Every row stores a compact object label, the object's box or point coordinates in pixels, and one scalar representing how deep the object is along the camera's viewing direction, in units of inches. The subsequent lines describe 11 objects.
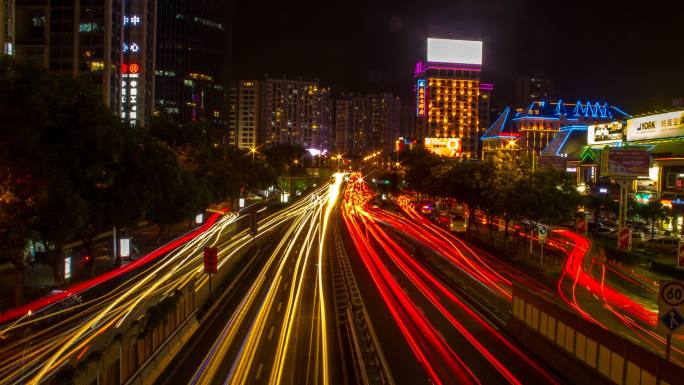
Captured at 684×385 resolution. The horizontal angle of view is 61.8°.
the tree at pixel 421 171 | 2862.9
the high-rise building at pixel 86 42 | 3041.3
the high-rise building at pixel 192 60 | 5467.5
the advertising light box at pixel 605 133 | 2546.8
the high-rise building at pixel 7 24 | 2283.5
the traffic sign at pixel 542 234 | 1291.8
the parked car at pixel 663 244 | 1549.0
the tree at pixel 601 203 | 2012.8
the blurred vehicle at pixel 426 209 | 2737.2
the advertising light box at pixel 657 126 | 2091.5
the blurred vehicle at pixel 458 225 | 1989.4
